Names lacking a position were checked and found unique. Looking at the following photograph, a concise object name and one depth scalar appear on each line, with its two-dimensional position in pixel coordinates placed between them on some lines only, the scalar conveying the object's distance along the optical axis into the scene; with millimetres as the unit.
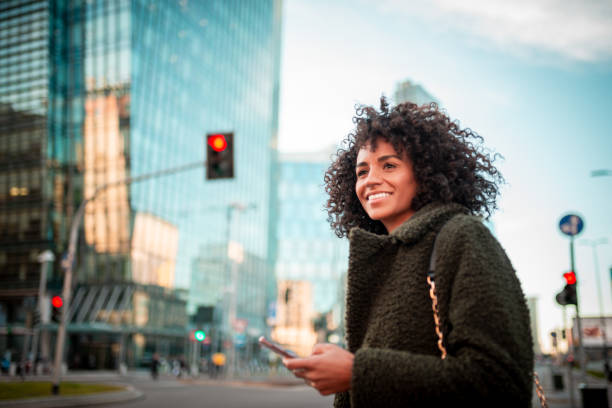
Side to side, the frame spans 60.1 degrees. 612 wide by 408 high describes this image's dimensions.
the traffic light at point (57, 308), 16062
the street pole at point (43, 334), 39434
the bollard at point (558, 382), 23503
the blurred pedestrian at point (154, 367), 32906
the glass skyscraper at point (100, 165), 42219
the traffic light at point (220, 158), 11635
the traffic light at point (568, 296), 11398
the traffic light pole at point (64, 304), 15688
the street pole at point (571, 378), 14672
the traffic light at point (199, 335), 16781
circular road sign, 12633
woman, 1423
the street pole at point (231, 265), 54022
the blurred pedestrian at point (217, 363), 39181
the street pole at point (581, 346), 12949
